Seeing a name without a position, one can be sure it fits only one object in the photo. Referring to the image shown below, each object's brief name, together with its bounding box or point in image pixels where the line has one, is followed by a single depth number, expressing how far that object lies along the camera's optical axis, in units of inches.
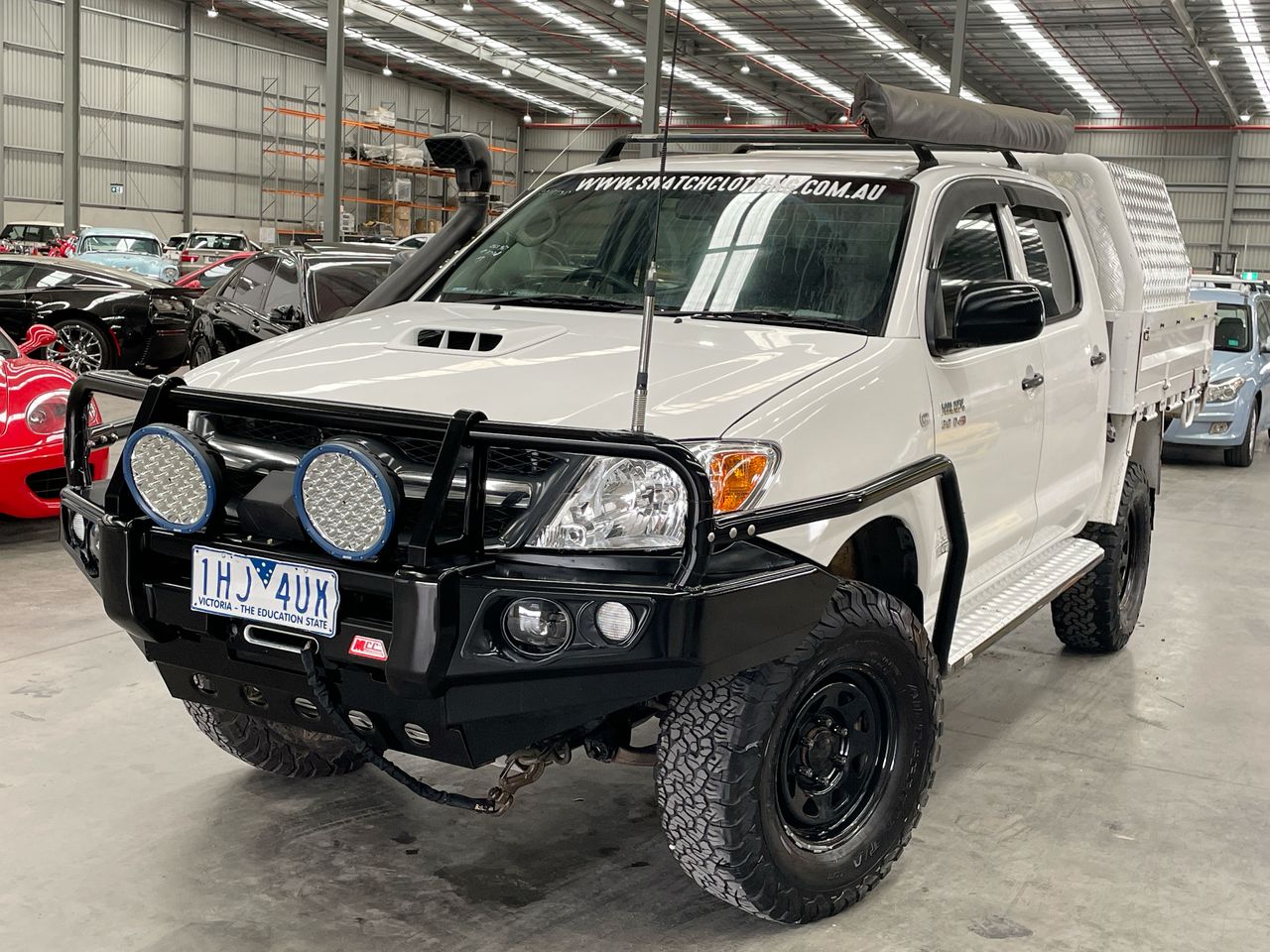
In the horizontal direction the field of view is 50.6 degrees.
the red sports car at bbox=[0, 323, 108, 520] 251.0
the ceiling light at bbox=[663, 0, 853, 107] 1098.4
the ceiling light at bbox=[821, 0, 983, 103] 1042.7
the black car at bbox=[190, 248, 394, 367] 422.6
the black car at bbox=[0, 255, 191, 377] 502.9
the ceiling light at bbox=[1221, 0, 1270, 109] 970.7
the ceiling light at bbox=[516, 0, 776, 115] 1114.1
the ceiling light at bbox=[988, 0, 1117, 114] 1030.1
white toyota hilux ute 100.3
